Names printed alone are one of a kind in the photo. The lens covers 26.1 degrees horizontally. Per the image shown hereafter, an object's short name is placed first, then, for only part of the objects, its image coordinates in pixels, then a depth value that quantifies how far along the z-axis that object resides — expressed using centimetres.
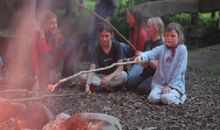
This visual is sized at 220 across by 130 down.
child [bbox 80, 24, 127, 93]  602
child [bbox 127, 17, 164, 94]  587
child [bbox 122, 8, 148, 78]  639
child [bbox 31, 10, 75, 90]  605
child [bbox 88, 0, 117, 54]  735
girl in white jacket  546
